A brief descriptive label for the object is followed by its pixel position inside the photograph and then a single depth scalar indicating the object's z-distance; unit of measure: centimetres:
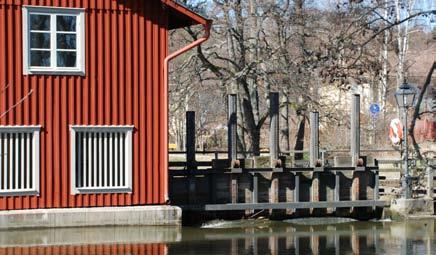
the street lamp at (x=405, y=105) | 2262
